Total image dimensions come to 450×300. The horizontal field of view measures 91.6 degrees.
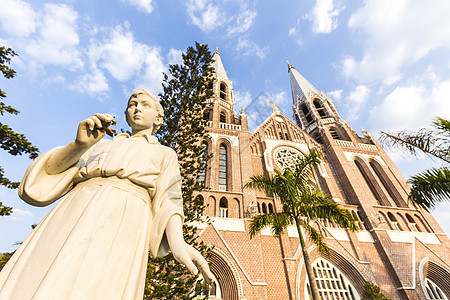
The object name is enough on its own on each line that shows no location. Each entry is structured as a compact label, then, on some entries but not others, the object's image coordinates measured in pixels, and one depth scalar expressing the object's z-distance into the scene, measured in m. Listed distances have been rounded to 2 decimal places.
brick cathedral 9.73
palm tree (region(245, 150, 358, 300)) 7.43
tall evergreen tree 7.02
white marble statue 1.01
